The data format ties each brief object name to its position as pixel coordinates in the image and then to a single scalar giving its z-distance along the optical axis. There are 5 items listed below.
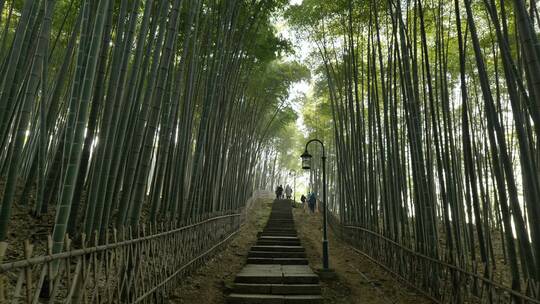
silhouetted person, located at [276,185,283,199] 20.33
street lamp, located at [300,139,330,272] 5.59
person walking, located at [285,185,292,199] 21.19
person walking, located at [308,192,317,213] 16.26
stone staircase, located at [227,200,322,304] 4.40
